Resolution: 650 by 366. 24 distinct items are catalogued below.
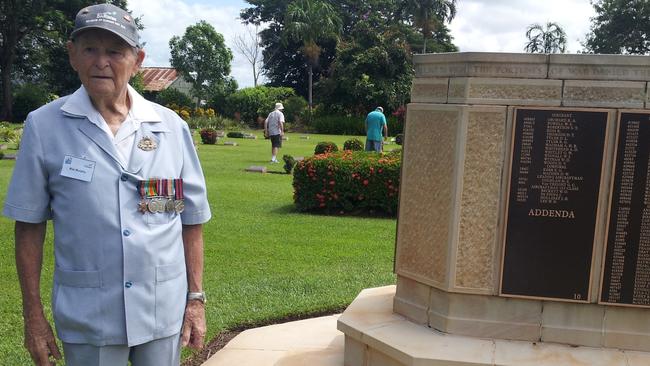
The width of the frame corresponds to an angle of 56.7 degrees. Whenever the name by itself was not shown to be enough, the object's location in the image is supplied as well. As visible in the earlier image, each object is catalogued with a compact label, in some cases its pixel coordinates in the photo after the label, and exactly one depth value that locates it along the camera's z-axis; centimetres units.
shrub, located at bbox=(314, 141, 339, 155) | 1609
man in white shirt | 1727
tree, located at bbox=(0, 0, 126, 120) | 3769
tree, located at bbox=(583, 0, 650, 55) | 4884
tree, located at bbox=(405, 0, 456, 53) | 4734
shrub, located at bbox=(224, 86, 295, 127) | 4100
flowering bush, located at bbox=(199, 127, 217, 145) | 2481
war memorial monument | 351
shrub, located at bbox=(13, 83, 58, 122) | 3916
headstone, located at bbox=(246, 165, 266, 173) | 1510
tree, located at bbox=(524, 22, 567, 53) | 5250
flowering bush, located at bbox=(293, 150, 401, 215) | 960
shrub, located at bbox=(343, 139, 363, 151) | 1709
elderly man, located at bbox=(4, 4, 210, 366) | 220
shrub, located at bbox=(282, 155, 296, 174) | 1501
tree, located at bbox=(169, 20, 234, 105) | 5000
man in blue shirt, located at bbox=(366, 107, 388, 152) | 1592
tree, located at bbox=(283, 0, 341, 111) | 4416
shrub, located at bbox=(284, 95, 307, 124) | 4041
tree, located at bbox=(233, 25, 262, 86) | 5541
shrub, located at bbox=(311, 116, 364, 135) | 3647
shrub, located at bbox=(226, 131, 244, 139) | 2998
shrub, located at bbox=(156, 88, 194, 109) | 4491
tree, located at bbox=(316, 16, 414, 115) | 3797
